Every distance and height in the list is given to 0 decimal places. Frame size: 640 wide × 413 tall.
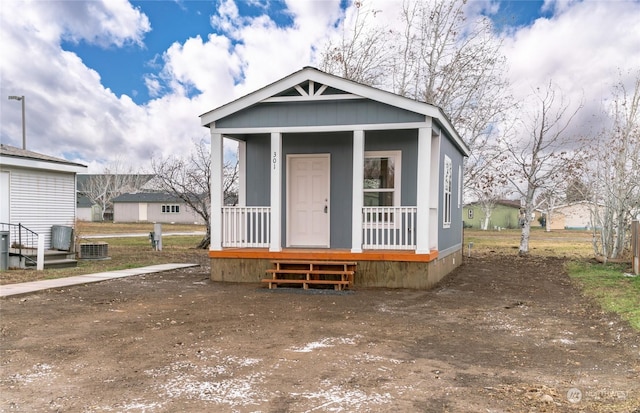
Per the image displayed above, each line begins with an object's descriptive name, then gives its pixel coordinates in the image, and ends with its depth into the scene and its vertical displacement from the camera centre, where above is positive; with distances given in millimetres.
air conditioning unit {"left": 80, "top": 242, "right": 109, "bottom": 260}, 14758 -1475
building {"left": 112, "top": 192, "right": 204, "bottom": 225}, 52000 -814
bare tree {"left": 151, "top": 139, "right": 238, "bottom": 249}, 19500 +919
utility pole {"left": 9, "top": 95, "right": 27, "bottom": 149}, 20141 +3012
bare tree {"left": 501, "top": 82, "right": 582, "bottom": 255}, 18109 +1431
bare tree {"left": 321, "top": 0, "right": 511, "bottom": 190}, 19609 +5594
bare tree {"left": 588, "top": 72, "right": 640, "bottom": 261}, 14148 +656
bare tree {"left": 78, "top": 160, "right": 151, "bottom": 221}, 59625 +1938
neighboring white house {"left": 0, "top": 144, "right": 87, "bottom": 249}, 12930 +263
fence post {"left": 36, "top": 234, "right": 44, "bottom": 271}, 11782 -1292
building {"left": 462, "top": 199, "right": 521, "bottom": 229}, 57156 -1258
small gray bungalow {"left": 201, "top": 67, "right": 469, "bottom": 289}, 9148 +472
